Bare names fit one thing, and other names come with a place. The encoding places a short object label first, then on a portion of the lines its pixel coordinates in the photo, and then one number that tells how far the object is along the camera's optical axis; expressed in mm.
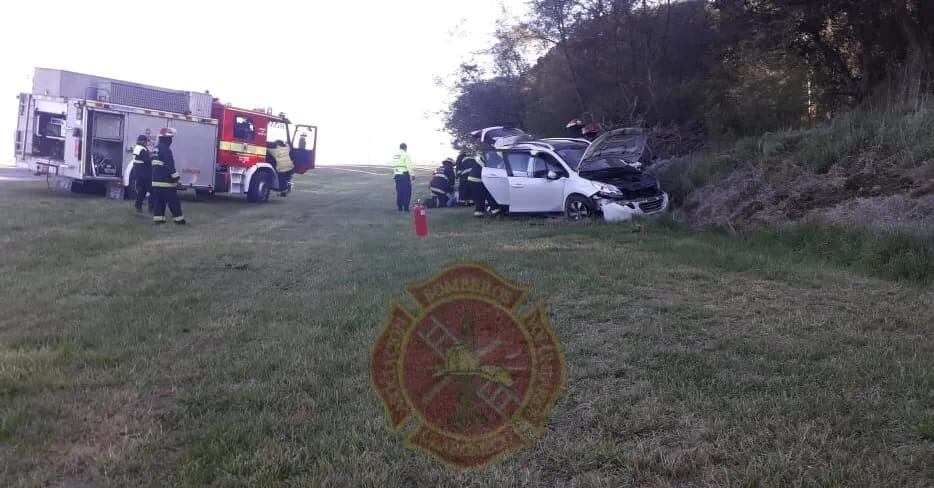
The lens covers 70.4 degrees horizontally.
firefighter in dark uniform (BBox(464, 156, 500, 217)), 14878
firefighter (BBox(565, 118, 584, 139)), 15728
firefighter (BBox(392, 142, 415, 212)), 17047
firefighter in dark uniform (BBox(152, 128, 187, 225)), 12328
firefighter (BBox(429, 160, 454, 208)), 18812
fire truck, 16188
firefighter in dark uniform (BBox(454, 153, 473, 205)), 17147
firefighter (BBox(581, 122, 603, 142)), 15848
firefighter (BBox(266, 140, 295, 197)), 20062
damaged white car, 11781
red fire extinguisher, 10859
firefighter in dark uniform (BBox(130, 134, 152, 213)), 13281
